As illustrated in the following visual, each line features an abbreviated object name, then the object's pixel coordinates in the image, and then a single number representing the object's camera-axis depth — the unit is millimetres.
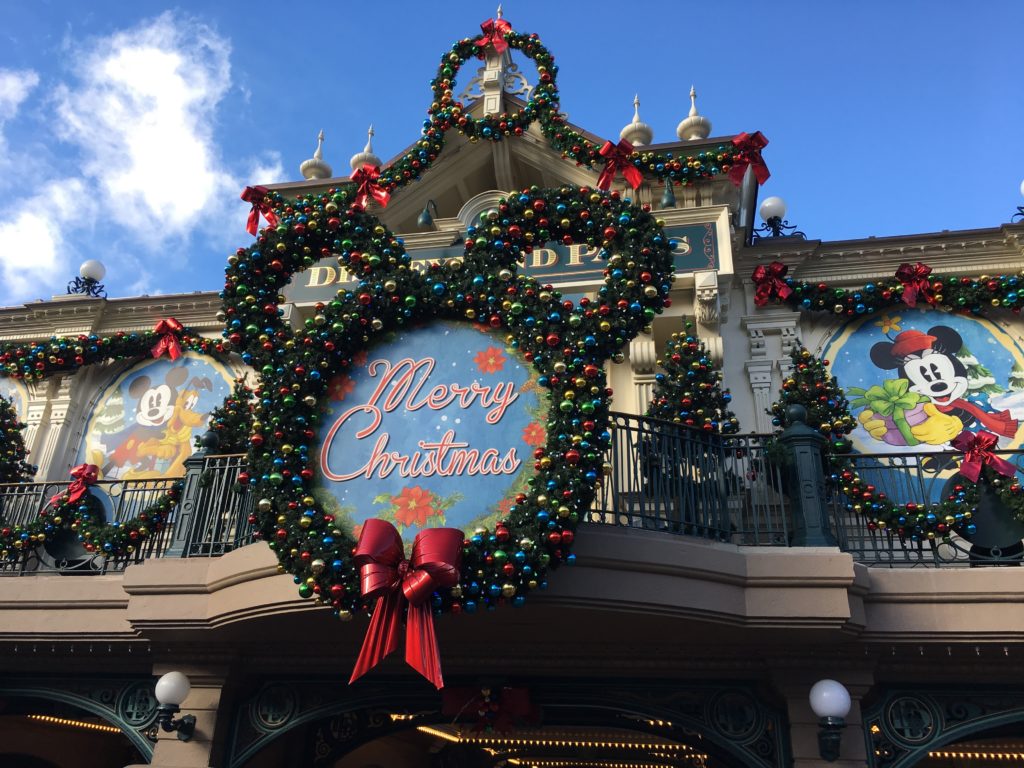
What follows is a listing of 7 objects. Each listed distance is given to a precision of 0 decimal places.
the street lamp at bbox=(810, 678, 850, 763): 7023
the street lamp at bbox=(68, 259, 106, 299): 14336
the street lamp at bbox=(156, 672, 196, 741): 8078
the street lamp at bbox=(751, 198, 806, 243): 12281
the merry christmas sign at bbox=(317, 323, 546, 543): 7188
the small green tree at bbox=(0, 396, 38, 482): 11727
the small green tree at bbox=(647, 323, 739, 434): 9281
